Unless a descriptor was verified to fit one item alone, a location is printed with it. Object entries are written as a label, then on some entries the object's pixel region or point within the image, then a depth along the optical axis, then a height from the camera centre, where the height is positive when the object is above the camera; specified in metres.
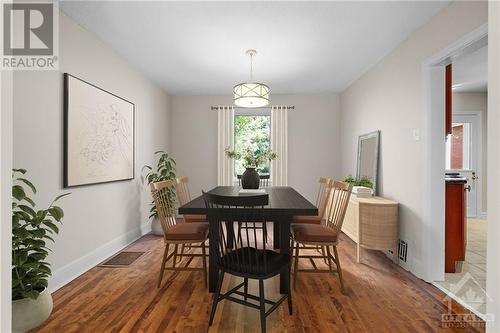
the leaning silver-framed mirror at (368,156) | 3.70 +0.15
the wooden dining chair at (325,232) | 2.39 -0.64
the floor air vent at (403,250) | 2.96 -0.98
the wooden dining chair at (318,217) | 2.86 -0.61
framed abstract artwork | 2.61 +0.36
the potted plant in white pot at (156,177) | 4.21 -0.20
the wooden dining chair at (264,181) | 4.12 -0.30
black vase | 3.08 -0.16
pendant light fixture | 3.09 +0.87
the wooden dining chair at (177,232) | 2.43 -0.65
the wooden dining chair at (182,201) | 3.07 -0.46
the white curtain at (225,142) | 5.37 +0.49
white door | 5.53 +0.31
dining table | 2.06 -0.38
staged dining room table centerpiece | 2.98 +0.03
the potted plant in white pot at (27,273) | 1.65 -0.73
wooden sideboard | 3.01 -0.71
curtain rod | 5.36 +1.22
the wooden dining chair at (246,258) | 1.75 -0.69
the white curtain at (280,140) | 5.34 +0.53
